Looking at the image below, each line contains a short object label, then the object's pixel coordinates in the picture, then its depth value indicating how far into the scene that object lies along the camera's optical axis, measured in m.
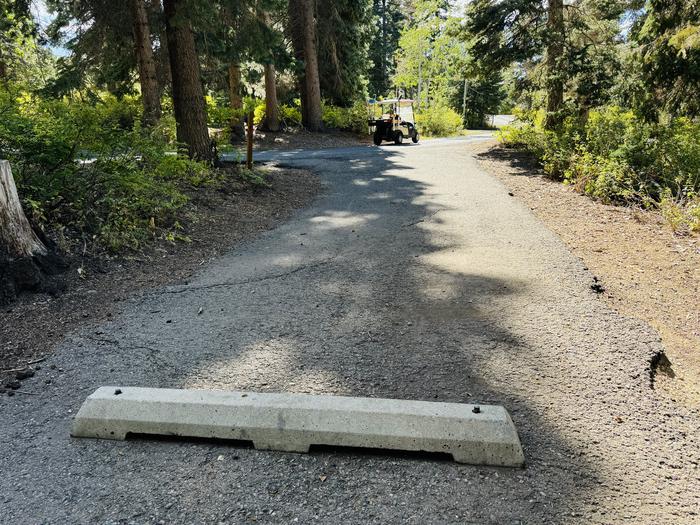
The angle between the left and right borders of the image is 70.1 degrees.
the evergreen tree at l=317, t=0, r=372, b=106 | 23.44
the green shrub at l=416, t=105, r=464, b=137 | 28.80
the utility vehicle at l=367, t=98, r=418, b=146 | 20.11
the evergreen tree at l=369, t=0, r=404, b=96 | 49.18
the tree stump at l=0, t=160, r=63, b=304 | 4.30
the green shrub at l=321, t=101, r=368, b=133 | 25.12
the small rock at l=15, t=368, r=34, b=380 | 3.28
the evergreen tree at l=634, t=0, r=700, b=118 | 8.66
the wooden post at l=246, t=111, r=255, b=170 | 10.63
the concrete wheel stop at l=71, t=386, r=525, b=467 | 2.46
